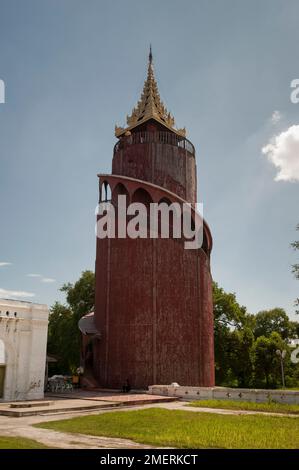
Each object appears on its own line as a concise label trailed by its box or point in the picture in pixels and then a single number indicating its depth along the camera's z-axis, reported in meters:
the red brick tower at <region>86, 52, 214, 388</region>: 21.47
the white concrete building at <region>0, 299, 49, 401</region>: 17.36
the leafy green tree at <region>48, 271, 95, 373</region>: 34.16
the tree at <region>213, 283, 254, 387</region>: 33.72
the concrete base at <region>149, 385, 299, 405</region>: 15.46
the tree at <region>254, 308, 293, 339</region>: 52.38
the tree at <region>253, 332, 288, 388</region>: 34.38
